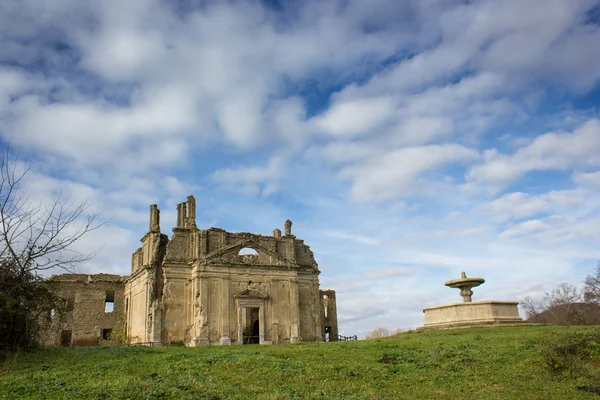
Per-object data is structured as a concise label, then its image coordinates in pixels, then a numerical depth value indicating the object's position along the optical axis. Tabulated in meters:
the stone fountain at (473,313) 25.47
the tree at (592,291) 39.72
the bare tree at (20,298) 16.06
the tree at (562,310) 29.12
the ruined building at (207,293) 29.25
